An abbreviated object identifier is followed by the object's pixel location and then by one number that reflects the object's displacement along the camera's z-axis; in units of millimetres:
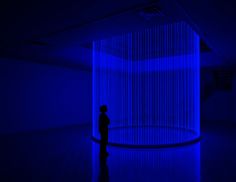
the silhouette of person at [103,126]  5000
